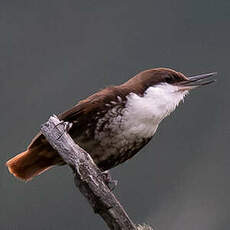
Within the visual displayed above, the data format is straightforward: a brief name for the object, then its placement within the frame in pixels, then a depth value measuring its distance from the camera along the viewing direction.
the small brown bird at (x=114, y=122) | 9.58
